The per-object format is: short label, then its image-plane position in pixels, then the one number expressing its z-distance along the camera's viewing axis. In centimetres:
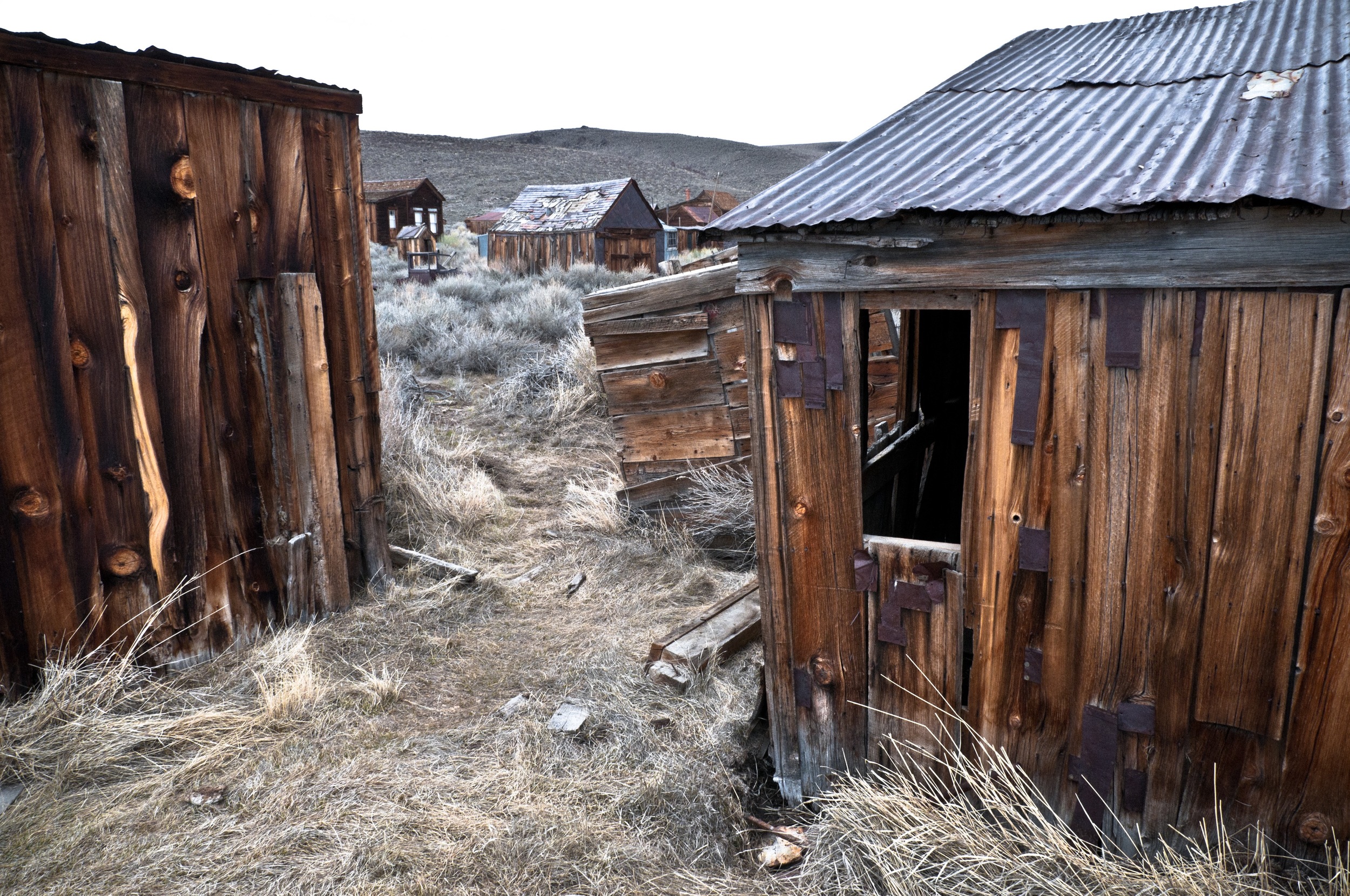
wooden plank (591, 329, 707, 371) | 590
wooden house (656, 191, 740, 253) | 3684
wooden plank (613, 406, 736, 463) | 603
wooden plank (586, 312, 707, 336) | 582
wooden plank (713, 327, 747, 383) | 580
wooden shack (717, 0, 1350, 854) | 233
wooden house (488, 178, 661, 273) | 2588
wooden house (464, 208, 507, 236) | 4062
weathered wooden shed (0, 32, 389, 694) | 356
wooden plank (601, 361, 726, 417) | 595
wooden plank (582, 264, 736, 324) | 568
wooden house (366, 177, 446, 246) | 3594
